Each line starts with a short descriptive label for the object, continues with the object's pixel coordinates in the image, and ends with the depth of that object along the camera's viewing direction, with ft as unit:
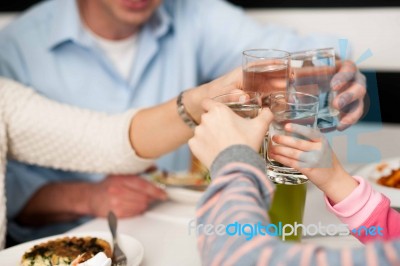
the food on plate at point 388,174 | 5.96
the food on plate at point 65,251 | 5.22
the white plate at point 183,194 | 6.43
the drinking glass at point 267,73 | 4.90
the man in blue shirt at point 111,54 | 8.04
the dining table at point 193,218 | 4.92
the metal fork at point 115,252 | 5.27
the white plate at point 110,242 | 5.36
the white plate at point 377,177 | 5.59
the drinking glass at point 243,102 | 4.50
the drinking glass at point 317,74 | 5.08
